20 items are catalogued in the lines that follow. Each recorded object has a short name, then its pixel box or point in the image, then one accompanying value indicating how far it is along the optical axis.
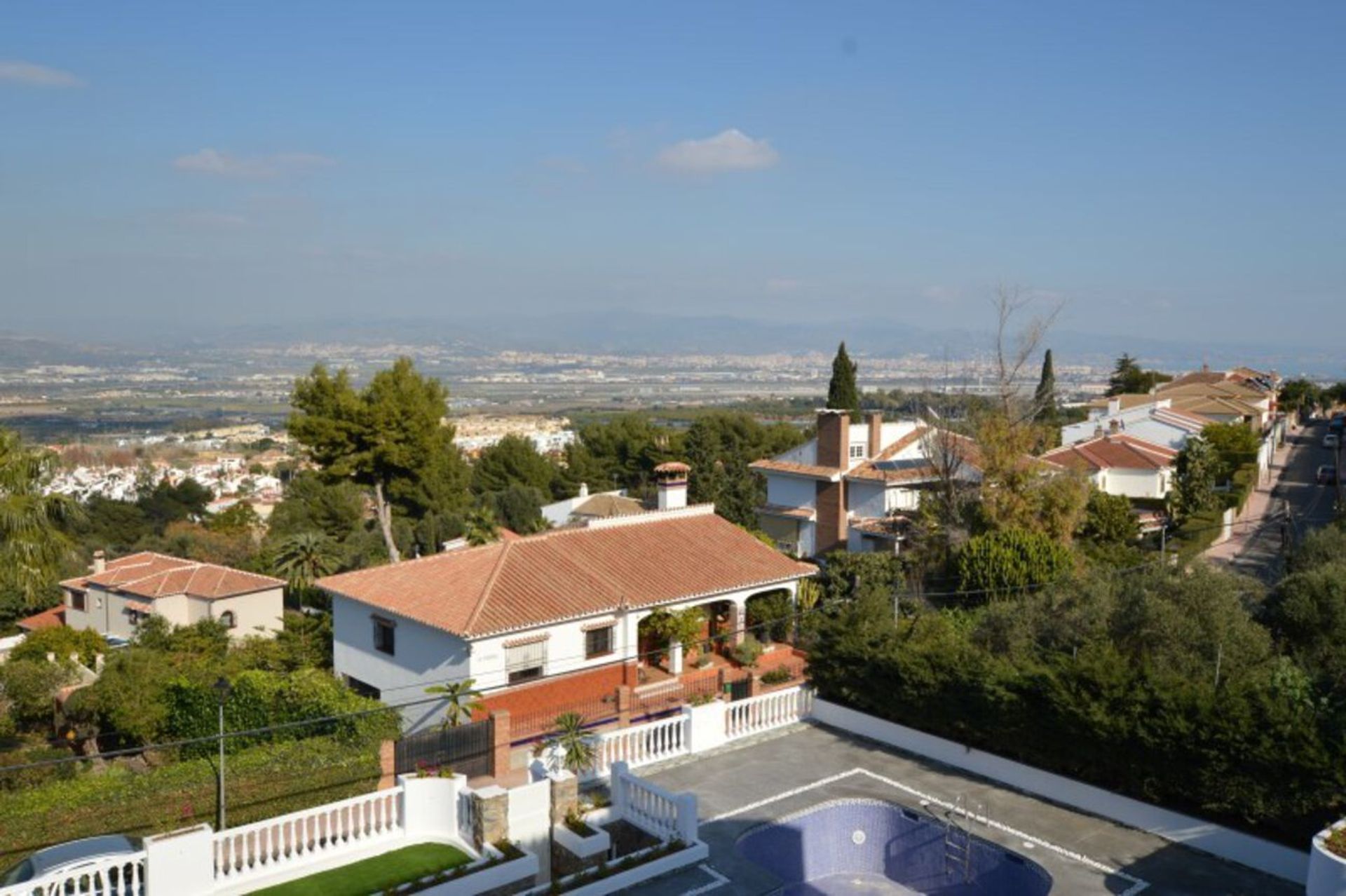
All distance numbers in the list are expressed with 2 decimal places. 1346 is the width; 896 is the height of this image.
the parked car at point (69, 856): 10.64
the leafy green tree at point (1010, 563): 25.39
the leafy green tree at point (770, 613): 25.69
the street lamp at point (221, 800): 14.47
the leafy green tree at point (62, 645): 26.95
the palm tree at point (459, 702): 17.38
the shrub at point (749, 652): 24.06
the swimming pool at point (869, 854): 13.49
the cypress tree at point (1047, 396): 35.28
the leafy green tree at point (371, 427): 34.09
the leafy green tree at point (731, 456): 46.20
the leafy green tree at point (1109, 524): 31.02
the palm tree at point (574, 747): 14.87
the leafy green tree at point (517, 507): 53.97
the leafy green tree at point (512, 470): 62.06
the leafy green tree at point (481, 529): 30.61
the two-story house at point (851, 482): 33.81
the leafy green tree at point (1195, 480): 35.50
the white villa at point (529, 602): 20.75
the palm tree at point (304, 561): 34.12
